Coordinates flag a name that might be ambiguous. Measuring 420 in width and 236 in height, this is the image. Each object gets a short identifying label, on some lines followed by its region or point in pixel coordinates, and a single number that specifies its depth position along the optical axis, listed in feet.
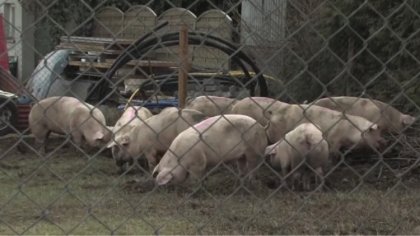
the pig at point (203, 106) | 46.36
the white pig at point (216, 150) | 35.63
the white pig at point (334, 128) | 39.75
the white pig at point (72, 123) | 47.20
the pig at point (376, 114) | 42.15
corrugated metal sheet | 51.30
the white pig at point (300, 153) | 37.11
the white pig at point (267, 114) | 42.47
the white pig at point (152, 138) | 41.55
